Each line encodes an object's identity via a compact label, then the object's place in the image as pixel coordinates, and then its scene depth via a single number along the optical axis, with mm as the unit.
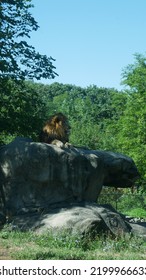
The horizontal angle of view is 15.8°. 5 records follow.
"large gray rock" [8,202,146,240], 13117
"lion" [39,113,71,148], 16000
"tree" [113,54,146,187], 35722
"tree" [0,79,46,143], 19641
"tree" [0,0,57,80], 19953
